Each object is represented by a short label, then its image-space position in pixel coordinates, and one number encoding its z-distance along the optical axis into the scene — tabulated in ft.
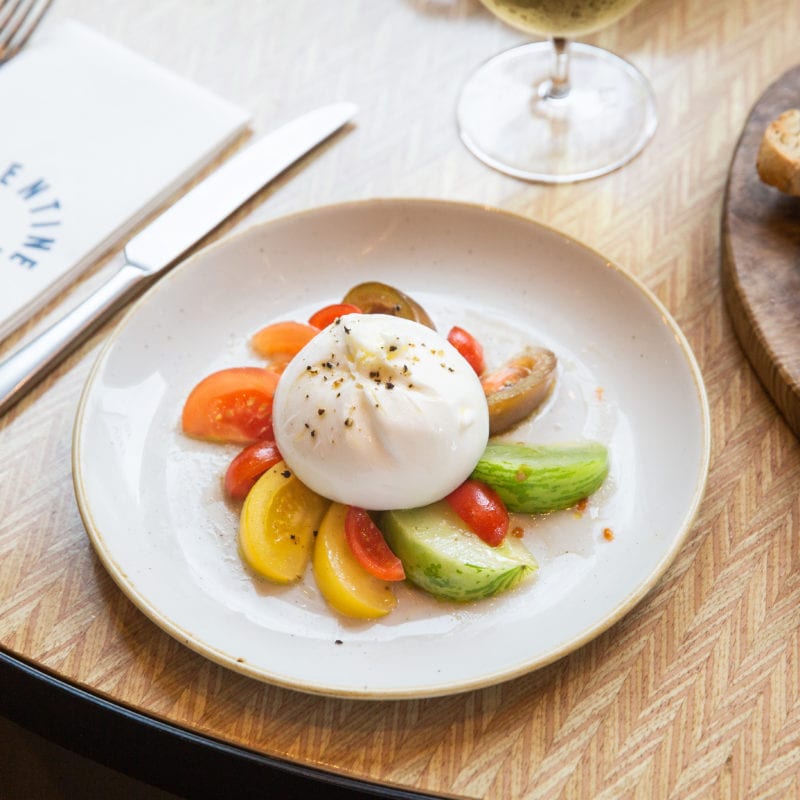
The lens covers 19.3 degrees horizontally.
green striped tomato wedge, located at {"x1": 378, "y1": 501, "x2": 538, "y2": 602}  2.77
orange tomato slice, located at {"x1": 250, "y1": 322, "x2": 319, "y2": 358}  3.06
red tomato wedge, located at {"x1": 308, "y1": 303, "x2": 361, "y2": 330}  3.07
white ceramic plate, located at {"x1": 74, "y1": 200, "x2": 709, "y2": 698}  2.75
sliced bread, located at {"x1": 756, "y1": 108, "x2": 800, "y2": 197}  3.14
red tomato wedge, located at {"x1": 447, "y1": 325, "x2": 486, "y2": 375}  3.03
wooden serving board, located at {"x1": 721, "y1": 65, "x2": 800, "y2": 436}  2.99
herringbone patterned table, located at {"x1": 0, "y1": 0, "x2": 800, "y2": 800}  2.72
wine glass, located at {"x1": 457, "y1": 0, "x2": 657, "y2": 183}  3.37
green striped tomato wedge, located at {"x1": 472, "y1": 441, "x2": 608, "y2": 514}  2.85
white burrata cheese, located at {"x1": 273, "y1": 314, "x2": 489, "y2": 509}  2.82
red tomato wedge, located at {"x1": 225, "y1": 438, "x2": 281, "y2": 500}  2.90
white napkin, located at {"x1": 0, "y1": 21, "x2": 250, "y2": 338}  3.27
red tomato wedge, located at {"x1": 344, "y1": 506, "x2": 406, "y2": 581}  2.78
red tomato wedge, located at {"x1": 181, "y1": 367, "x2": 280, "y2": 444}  2.97
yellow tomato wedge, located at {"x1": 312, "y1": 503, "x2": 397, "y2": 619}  2.77
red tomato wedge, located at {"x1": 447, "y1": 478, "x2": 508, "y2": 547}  2.83
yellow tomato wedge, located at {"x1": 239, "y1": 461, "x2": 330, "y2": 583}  2.81
